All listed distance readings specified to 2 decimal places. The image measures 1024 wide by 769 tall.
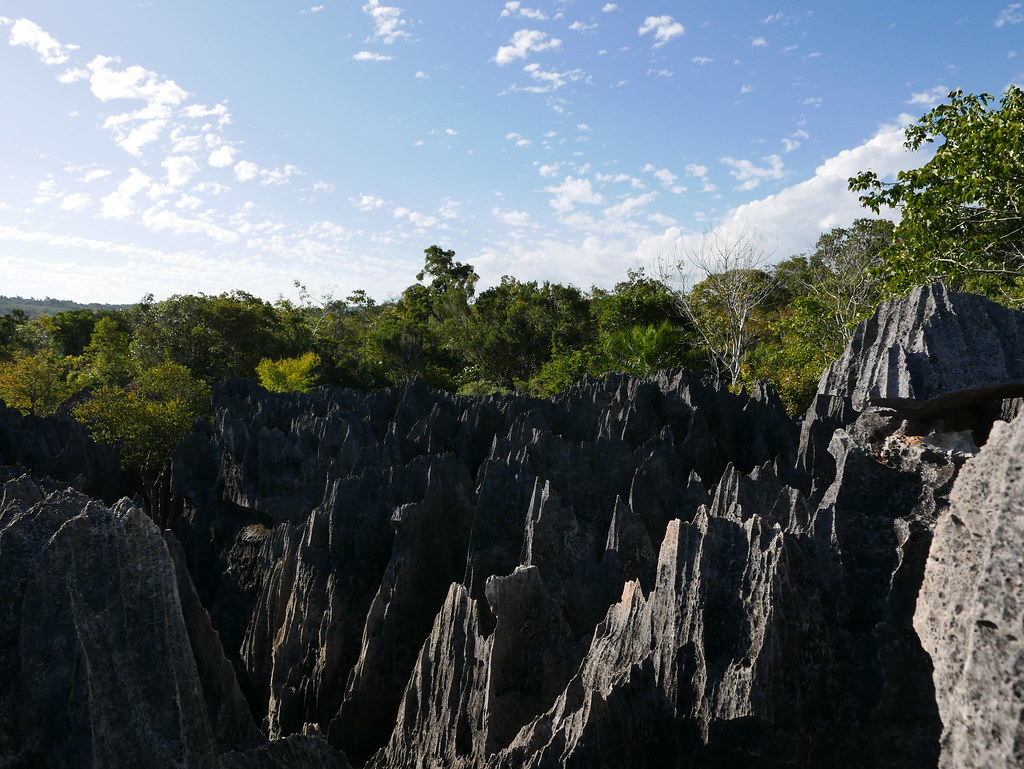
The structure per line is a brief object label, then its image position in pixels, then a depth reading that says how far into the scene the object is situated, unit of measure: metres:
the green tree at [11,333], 35.09
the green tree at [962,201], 11.03
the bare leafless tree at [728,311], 23.88
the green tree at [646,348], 26.20
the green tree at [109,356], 26.50
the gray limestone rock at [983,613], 1.66
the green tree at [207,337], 29.77
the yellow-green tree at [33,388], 20.94
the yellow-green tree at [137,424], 17.56
